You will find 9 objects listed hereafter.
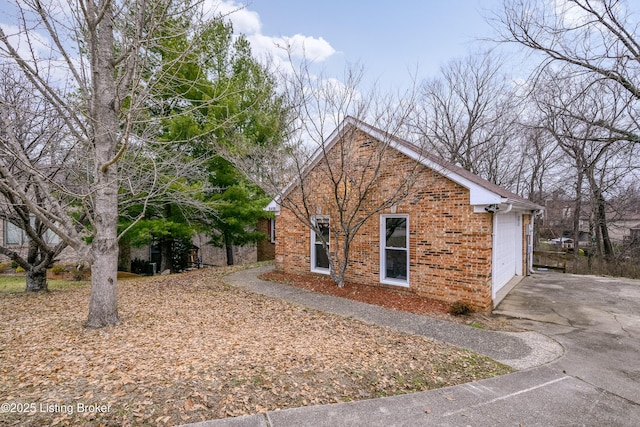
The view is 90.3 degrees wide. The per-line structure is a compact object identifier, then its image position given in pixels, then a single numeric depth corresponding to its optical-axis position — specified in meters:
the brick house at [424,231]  7.29
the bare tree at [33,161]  6.79
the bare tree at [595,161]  13.55
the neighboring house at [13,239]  14.67
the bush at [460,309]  6.90
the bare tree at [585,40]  7.82
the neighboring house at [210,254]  17.33
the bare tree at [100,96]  4.54
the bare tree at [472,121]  20.23
